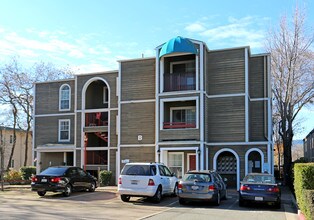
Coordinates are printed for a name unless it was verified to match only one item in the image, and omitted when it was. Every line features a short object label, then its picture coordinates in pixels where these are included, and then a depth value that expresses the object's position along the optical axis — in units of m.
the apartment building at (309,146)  42.62
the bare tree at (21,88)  45.91
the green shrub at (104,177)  28.08
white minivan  17.30
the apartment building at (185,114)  26.11
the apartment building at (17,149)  57.96
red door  27.72
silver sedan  16.47
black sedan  20.14
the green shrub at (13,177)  32.84
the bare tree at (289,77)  34.28
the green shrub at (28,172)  33.50
